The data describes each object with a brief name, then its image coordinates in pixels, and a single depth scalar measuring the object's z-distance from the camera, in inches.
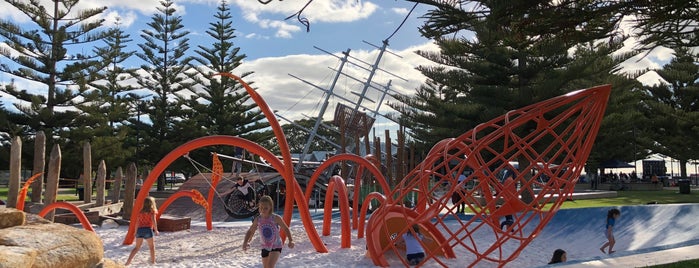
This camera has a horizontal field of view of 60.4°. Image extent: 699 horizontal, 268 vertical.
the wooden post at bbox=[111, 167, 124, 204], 586.9
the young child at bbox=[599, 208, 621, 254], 338.6
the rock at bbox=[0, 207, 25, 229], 204.1
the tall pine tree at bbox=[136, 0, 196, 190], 1176.8
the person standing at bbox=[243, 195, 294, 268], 221.3
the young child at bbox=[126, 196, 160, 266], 298.2
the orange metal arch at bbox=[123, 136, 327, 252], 343.0
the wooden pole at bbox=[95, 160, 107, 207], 573.3
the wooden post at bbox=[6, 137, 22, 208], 459.2
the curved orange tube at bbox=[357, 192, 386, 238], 381.2
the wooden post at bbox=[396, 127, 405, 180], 616.8
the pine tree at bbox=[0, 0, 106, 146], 908.6
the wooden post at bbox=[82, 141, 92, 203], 538.3
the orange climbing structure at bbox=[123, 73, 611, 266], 257.4
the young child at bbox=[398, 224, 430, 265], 283.7
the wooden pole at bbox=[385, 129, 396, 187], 610.9
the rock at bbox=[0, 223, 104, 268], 173.3
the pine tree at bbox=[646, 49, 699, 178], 1115.9
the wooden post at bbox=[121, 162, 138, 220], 511.5
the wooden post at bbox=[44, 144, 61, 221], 458.2
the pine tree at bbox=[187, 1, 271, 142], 1207.6
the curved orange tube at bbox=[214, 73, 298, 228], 344.2
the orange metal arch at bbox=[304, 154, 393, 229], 386.0
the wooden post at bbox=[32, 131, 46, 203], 487.2
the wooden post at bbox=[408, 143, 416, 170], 660.5
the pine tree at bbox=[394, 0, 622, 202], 730.8
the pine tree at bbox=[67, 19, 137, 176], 964.0
